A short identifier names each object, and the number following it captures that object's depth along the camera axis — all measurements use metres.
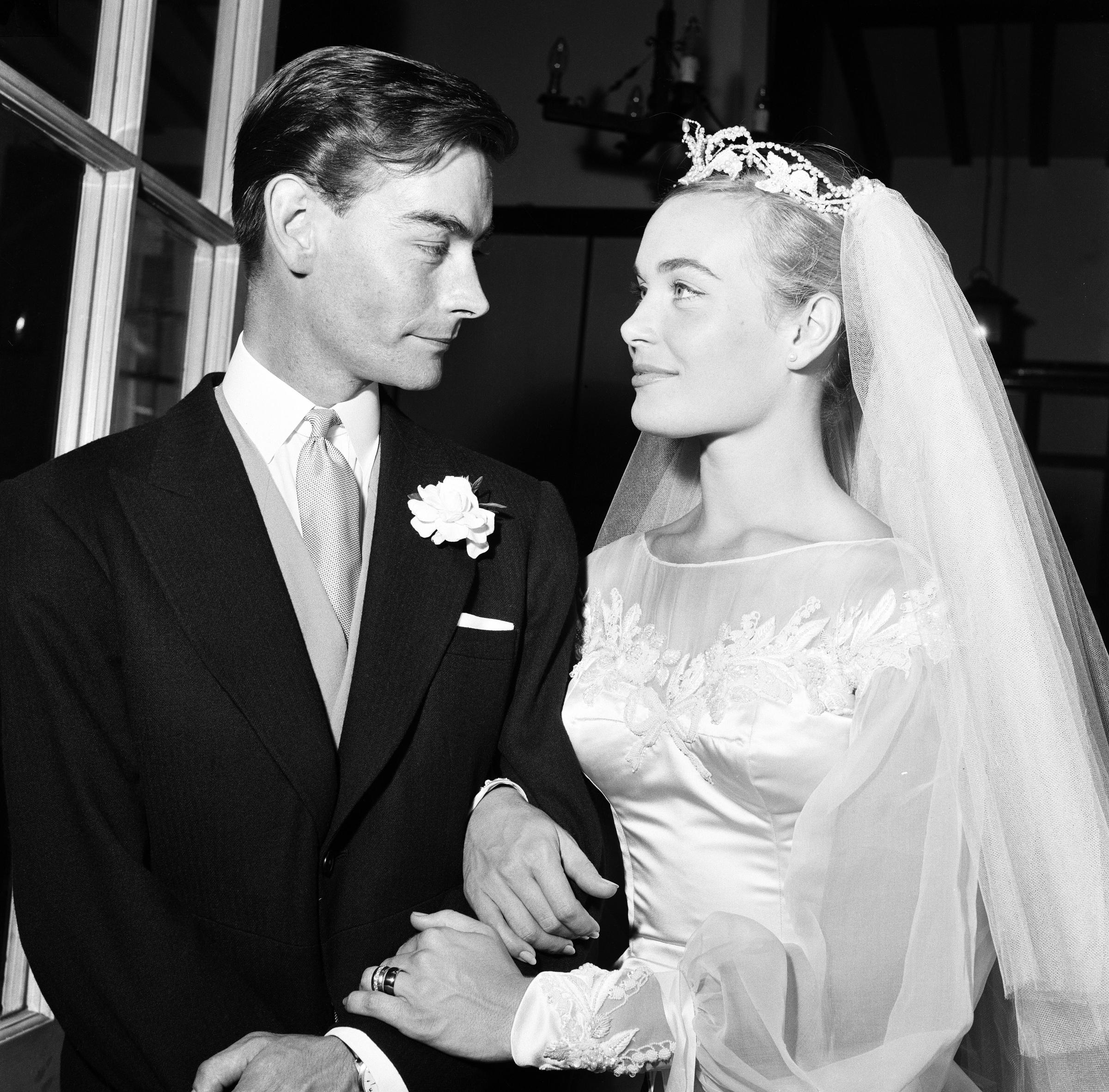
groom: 1.44
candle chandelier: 3.88
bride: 1.51
